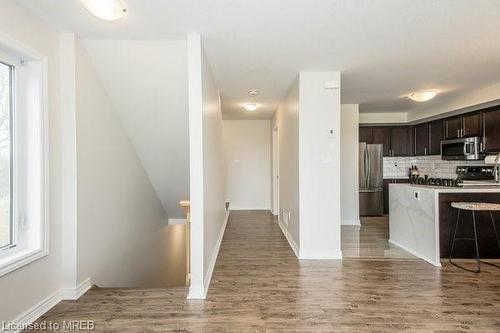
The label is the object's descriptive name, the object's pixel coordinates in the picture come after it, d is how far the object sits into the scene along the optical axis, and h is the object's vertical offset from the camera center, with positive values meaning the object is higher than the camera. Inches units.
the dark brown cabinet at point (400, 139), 247.9 +24.1
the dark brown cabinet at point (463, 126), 186.2 +28.3
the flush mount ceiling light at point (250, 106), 205.7 +46.1
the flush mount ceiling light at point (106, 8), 74.0 +44.3
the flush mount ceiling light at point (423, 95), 162.7 +42.4
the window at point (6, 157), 80.3 +3.7
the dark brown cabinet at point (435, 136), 220.4 +23.7
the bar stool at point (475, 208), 115.1 -18.0
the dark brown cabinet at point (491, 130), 172.7 +22.5
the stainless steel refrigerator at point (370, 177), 233.8 -9.3
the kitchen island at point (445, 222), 130.3 -27.6
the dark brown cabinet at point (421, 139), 233.9 +23.1
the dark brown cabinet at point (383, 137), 247.4 +26.1
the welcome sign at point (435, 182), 135.9 -8.7
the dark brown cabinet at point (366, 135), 246.5 +28.0
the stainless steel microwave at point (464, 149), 185.2 +11.5
